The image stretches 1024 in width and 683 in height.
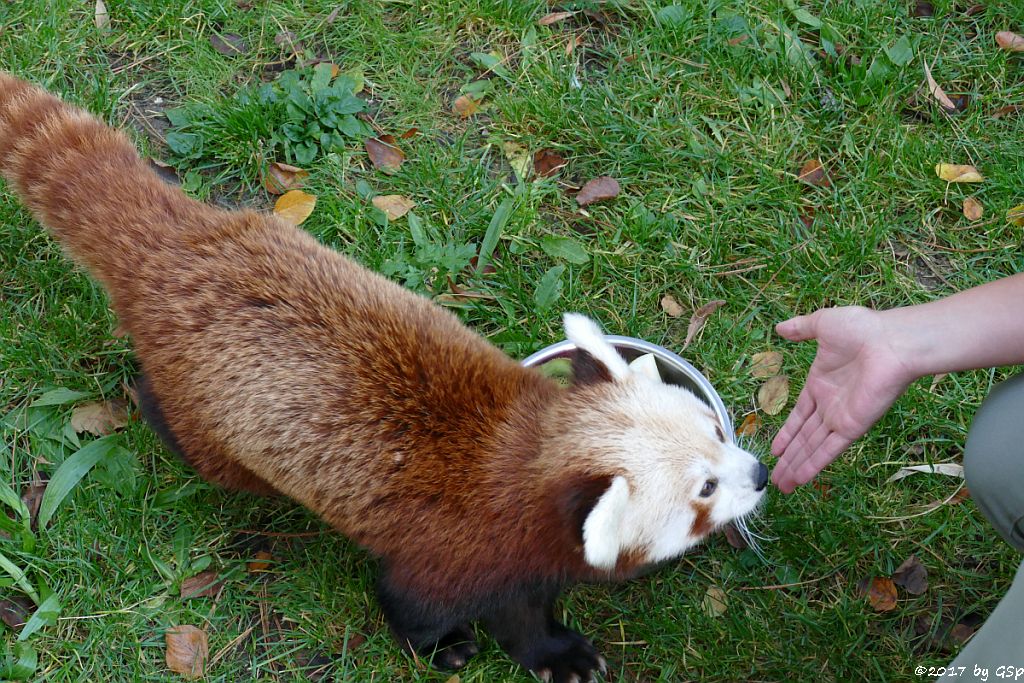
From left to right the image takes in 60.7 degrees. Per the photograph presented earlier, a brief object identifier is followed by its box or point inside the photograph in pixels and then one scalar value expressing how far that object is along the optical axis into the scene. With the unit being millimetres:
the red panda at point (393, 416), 2441
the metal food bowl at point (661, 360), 2949
